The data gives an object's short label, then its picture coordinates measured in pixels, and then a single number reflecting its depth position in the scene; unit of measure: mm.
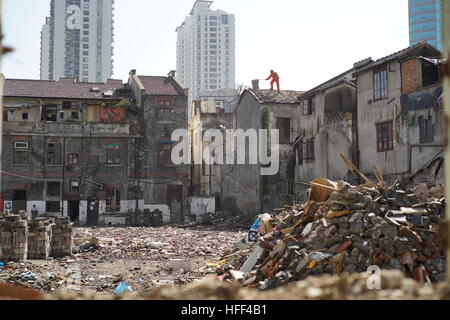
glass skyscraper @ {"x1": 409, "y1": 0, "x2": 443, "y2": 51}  99375
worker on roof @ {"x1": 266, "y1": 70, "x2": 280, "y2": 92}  34781
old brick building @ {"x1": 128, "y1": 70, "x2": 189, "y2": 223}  42750
